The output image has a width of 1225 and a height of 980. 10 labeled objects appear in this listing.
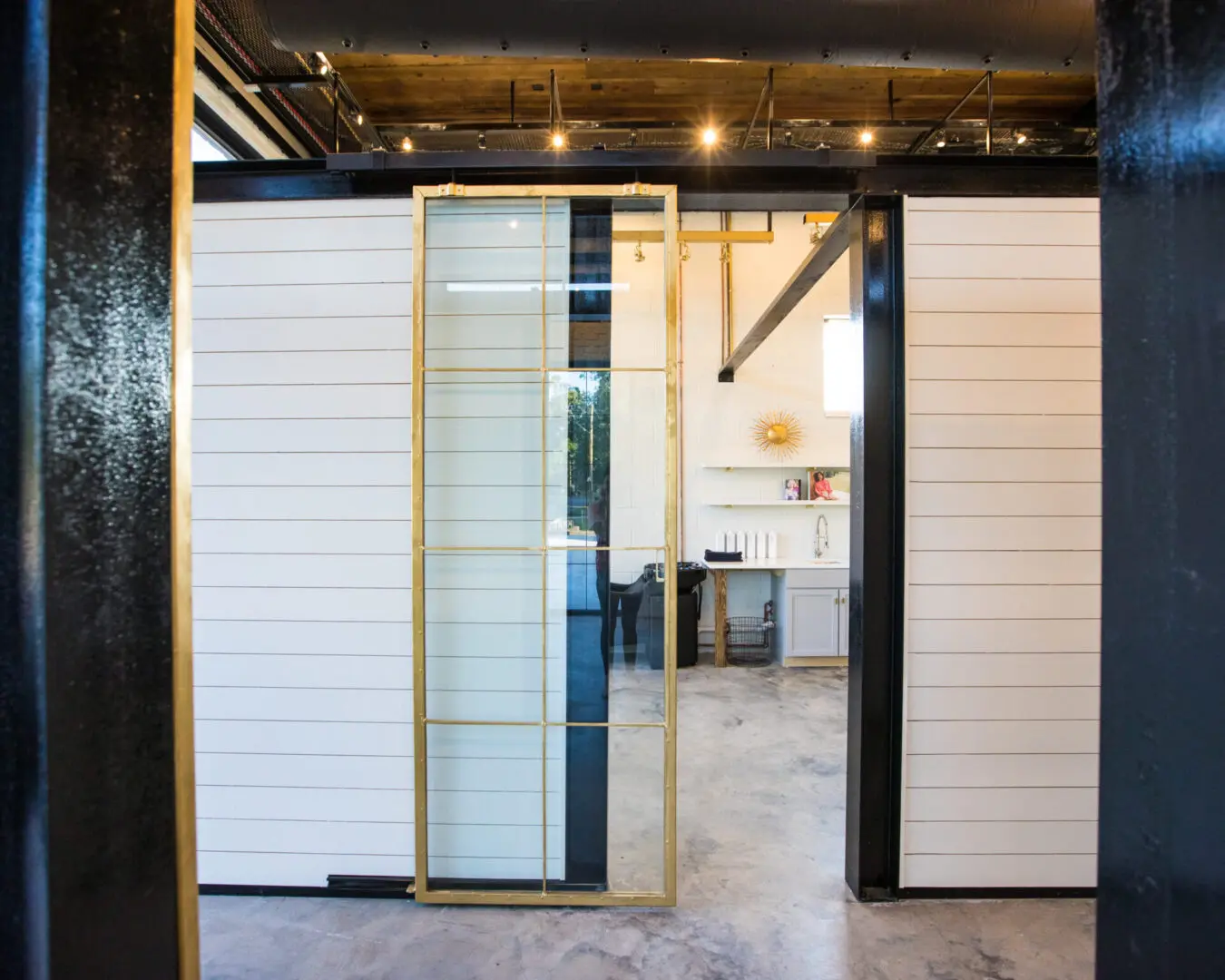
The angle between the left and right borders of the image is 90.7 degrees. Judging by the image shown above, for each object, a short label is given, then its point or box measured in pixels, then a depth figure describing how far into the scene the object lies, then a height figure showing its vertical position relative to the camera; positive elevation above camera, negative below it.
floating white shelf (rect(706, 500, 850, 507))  6.28 -0.19
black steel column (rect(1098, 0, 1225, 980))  0.36 +0.00
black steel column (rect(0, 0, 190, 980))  0.36 -0.01
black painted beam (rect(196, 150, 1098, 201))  2.52 +1.32
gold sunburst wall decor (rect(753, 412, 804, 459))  6.44 +0.54
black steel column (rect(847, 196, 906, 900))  2.52 -0.41
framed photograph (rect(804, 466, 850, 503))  6.39 +0.01
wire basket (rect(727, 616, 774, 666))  6.20 -1.61
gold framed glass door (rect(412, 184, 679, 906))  2.55 -0.24
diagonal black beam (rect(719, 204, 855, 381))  2.84 +1.17
